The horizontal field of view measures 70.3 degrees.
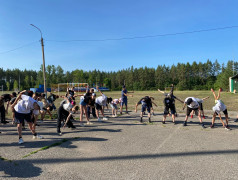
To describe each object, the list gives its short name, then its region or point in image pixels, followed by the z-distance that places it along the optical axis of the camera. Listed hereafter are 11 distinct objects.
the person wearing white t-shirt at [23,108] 5.44
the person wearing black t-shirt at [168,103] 8.48
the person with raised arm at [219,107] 7.02
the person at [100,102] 9.34
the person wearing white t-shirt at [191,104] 7.61
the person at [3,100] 8.37
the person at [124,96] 11.81
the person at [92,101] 8.96
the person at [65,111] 6.74
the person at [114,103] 10.97
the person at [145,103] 8.93
